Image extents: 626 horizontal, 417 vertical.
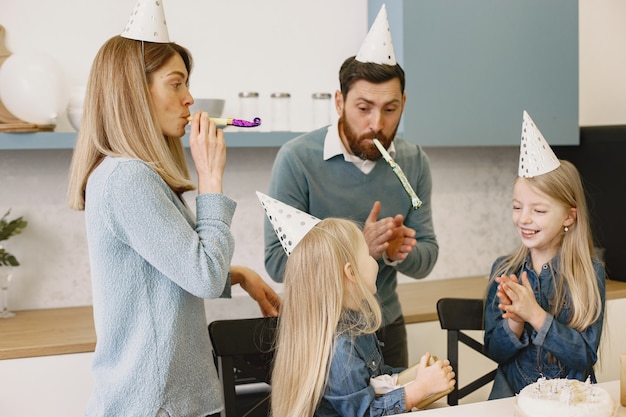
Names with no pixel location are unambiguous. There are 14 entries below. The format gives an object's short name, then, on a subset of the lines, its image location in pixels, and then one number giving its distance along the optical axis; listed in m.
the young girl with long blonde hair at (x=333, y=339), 1.64
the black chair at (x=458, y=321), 2.11
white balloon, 2.50
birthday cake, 1.41
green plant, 2.62
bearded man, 2.11
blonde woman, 1.47
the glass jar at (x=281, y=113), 2.91
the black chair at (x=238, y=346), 1.81
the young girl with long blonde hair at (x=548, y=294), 1.95
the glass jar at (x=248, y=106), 2.86
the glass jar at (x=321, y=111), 2.96
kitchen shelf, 2.48
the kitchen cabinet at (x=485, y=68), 2.85
